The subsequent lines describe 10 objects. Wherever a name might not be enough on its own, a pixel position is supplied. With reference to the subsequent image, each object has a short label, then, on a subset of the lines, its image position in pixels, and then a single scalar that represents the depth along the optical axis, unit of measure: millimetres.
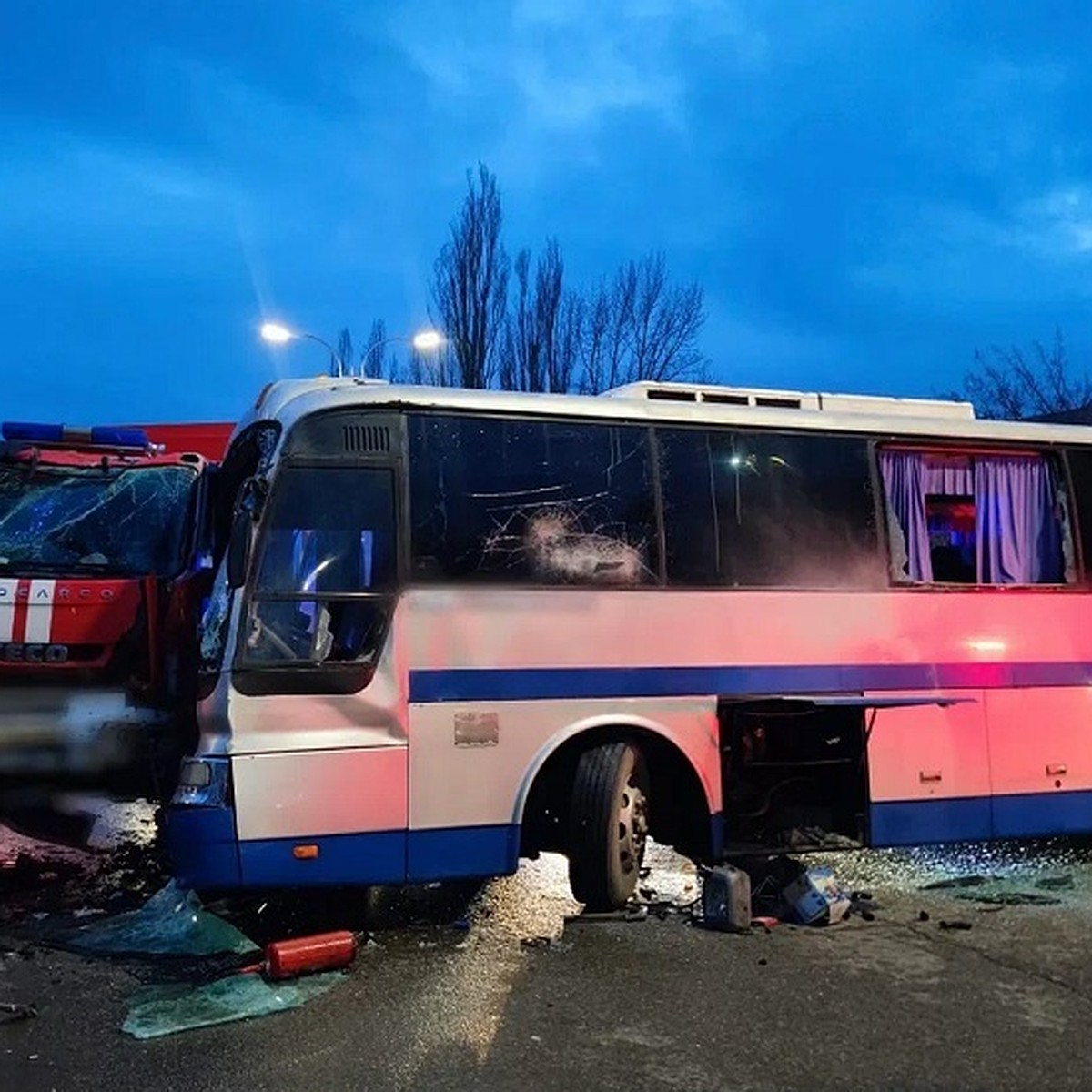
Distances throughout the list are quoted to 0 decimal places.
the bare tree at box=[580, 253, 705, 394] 28859
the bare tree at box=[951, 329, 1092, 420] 30453
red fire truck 7348
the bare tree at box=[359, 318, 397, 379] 32938
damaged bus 6012
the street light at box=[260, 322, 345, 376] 20625
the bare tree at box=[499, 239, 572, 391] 28719
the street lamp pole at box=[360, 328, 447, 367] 21359
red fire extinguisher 5644
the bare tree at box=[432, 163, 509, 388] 28625
